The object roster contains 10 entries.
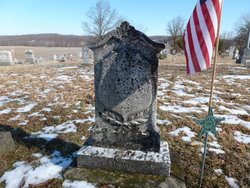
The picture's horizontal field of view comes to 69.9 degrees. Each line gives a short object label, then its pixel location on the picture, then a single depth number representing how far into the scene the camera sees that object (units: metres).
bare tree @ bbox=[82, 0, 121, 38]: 32.03
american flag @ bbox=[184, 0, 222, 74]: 2.03
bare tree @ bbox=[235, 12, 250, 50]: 32.19
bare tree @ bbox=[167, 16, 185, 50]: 48.30
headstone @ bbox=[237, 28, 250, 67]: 16.42
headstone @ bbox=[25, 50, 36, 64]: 20.36
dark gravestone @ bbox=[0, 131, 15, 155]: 2.96
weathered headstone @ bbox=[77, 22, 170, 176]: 2.22
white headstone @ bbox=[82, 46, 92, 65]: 16.02
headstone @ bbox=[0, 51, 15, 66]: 17.36
